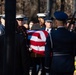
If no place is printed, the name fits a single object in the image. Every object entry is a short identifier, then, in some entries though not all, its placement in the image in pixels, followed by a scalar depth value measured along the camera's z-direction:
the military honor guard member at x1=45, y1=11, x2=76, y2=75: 9.46
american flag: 12.87
